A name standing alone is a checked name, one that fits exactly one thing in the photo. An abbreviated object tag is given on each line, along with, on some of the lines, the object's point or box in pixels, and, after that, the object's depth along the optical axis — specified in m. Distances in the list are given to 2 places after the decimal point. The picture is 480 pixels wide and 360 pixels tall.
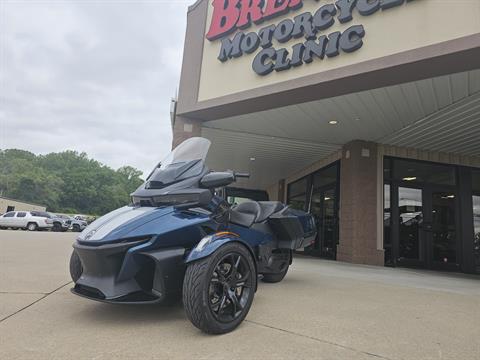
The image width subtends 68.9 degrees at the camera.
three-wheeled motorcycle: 2.32
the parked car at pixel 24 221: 24.84
